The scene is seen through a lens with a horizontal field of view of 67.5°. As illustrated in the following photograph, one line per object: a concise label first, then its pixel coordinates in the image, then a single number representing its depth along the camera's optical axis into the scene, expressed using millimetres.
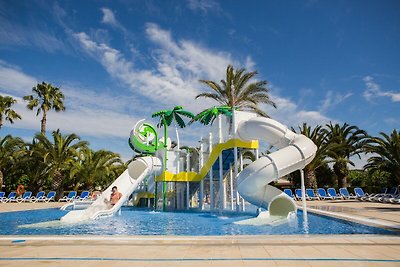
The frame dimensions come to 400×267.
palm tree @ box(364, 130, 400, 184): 23656
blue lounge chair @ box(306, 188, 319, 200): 25969
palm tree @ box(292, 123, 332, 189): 27391
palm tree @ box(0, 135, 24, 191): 27820
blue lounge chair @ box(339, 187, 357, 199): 25438
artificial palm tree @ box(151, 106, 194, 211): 20312
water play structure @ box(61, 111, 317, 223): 11508
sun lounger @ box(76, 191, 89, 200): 25875
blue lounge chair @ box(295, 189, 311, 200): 25548
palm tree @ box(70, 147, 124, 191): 29266
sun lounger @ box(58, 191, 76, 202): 27234
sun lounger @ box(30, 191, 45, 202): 26797
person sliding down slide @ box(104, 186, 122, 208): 16125
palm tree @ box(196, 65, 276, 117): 23719
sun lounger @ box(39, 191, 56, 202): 26984
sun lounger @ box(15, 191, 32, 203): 26219
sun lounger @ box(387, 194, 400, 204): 19666
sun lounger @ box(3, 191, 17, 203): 26031
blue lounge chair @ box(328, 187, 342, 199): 25458
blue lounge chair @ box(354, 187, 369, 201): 23847
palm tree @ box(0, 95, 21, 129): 29250
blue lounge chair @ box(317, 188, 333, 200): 25531
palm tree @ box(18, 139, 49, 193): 28062
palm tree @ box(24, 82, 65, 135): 33156
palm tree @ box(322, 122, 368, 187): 28125
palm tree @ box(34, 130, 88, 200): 27484
